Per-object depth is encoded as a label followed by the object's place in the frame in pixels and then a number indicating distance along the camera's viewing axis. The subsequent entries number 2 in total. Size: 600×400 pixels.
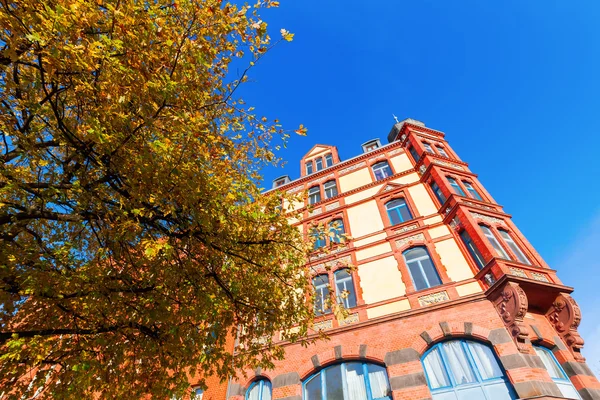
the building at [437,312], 8.91
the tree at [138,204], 4.32
